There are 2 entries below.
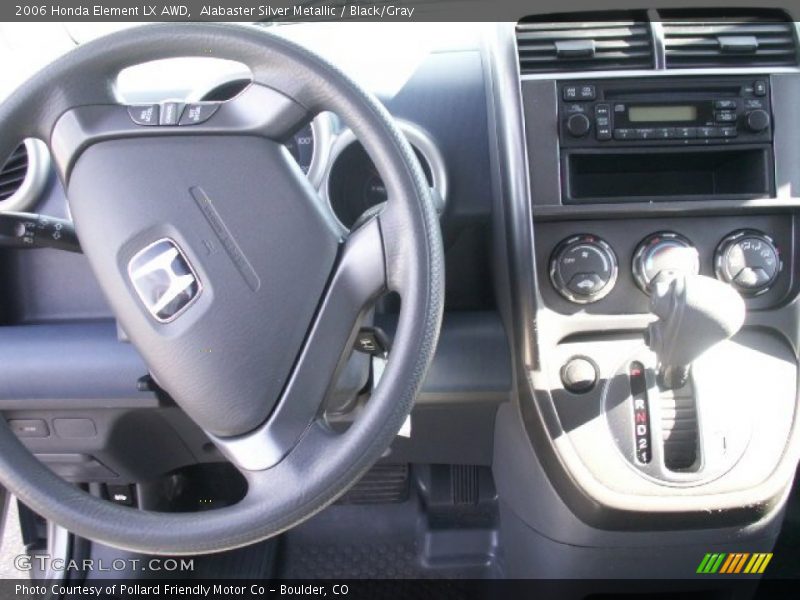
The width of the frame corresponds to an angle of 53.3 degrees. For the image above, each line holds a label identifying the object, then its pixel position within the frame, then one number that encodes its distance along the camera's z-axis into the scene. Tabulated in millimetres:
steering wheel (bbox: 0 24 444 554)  937
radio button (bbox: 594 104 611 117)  1293
